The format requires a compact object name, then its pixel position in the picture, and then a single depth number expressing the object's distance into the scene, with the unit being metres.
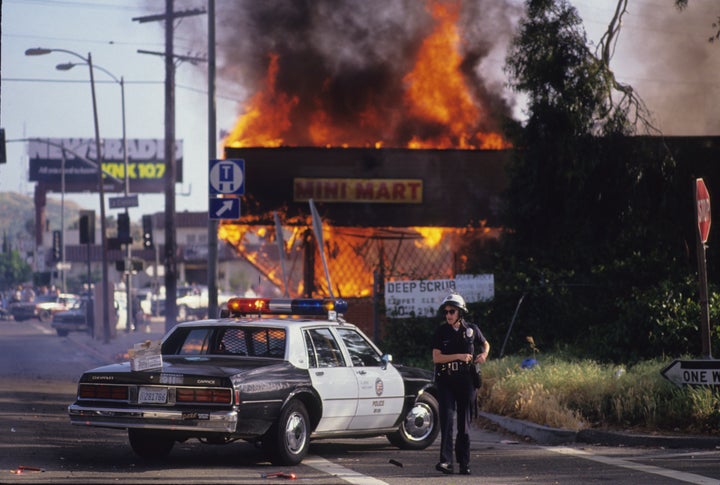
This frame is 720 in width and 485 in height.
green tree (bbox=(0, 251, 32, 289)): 145.12
